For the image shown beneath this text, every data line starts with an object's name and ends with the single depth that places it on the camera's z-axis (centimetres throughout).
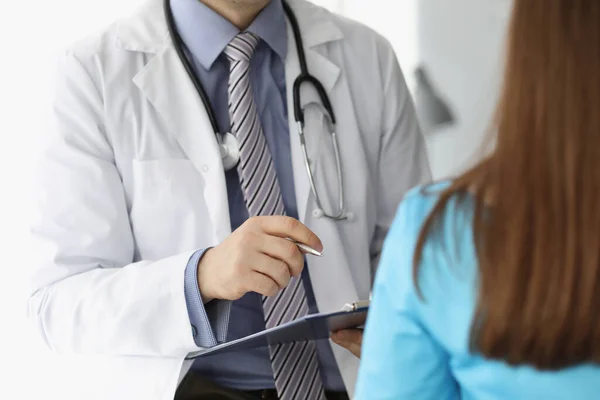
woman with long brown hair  135
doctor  174
